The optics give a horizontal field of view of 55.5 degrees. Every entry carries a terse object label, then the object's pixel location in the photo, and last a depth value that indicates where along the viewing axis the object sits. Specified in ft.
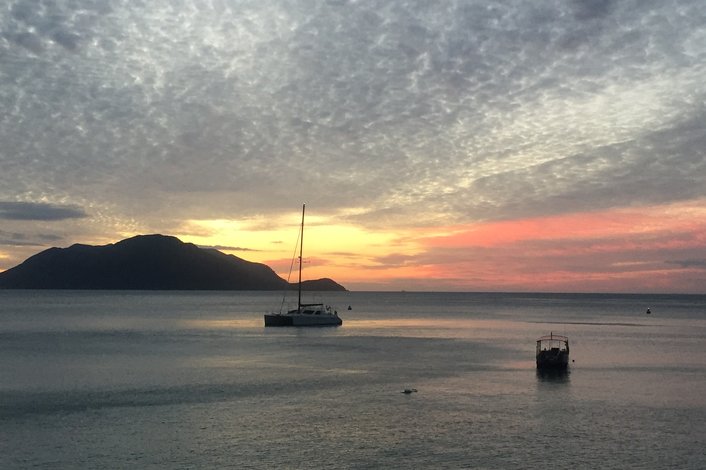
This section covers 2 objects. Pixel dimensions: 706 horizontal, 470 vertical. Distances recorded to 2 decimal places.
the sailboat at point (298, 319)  481.05
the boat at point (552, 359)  251.80
